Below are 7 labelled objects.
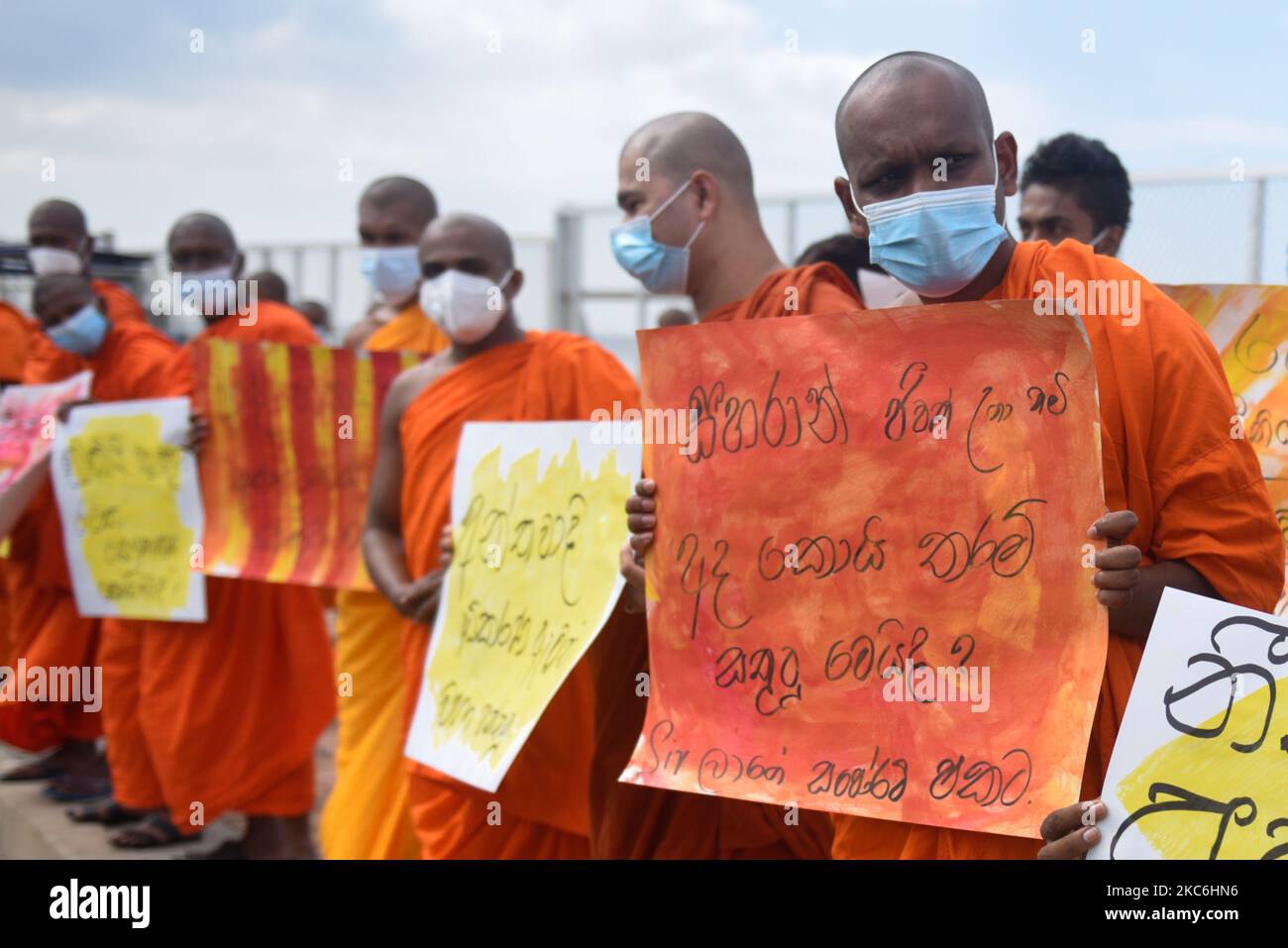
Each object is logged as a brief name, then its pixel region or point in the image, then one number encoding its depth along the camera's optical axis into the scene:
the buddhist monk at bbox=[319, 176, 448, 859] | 4.15
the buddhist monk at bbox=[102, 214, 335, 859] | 4.95
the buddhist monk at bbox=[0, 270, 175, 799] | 5.53
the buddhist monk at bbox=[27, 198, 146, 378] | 6.57
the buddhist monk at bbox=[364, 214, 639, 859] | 3.26
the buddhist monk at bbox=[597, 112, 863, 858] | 2.84
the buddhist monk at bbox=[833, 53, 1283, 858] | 1.83
